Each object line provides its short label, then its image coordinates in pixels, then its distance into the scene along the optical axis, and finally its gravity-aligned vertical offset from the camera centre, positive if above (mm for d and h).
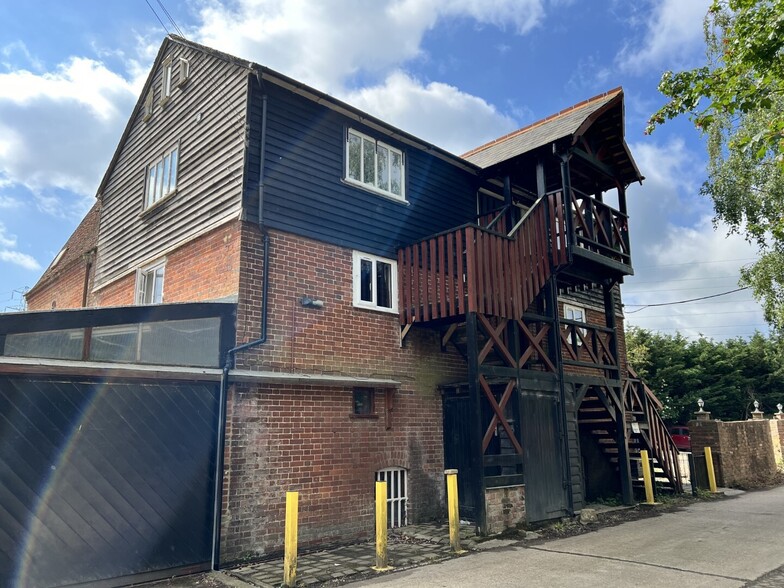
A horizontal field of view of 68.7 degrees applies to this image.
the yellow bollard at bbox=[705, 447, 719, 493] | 15552 -1152
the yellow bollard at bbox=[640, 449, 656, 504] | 13328 -1062
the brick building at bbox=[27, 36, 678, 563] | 9133 +2760
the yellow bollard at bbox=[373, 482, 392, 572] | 7695 -1254
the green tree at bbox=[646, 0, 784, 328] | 8172 +5271
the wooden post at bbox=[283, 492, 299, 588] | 6883 -1275
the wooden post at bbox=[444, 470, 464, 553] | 8586 -1129
